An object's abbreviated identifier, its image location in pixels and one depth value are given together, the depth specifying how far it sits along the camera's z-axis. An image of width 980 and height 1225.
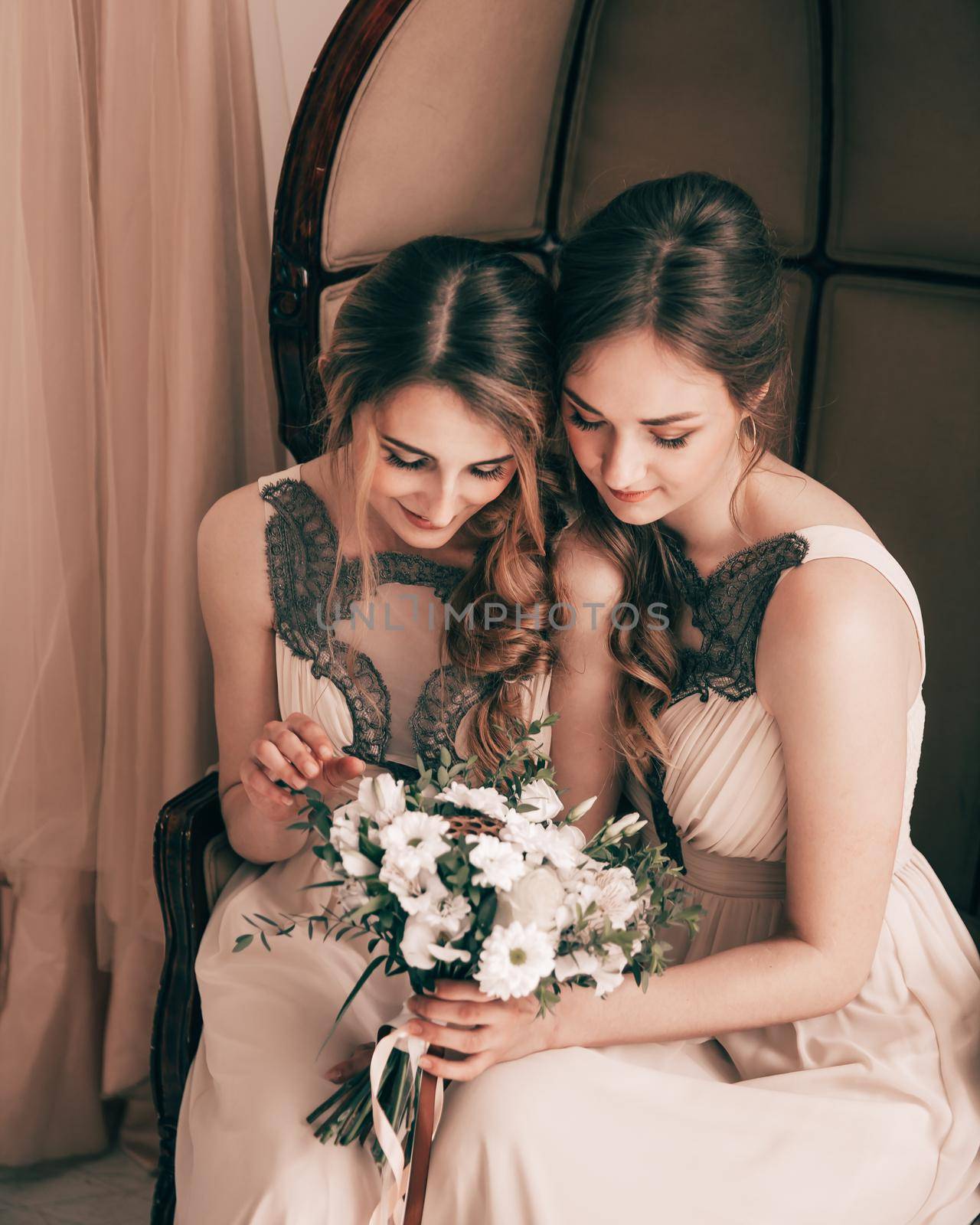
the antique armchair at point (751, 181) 1.71
